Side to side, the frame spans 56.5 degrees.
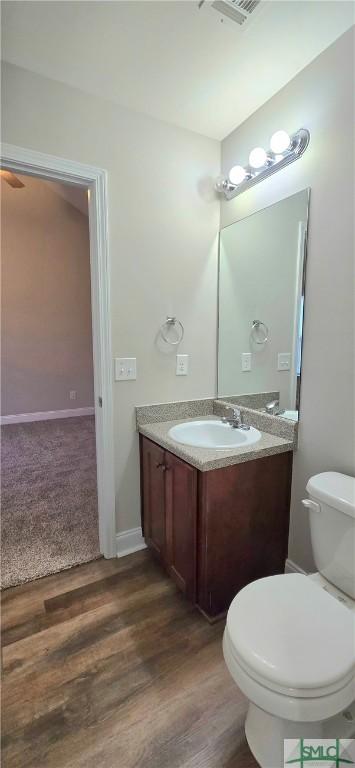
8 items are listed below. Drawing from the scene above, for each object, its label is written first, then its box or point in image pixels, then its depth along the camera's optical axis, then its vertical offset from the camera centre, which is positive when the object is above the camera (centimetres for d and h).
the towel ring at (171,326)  192 +15
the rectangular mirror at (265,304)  157 +27
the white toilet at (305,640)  82 -78
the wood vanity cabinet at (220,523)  140 -77
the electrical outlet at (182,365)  199 -7
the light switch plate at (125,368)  180 -8
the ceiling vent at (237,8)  116 +123
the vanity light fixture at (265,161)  146 +93
